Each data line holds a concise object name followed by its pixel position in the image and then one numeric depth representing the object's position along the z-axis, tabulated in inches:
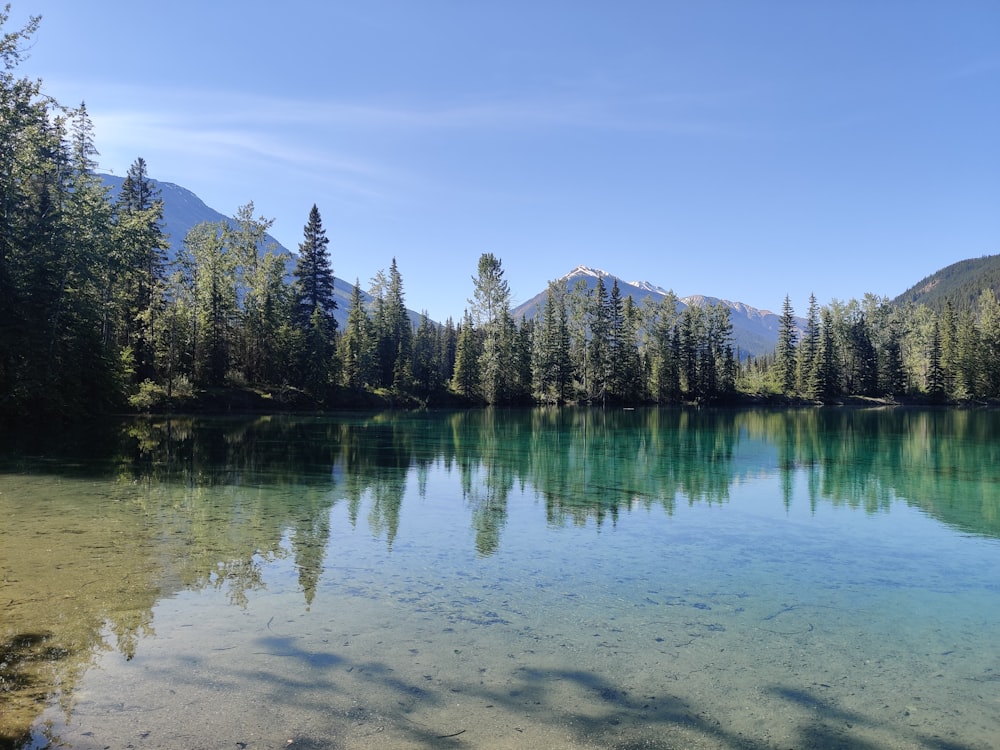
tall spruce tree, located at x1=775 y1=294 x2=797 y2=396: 3927.2
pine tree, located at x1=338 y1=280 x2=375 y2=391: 2751.0
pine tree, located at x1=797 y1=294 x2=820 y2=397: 3865.7
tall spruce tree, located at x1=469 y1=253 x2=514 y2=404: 3186.5
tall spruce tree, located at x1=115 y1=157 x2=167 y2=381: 1857.8
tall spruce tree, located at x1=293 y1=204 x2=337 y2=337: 2933.1
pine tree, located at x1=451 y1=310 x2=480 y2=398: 3223.4
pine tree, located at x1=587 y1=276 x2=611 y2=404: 3321.9
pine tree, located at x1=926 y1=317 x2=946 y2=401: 3804.1
